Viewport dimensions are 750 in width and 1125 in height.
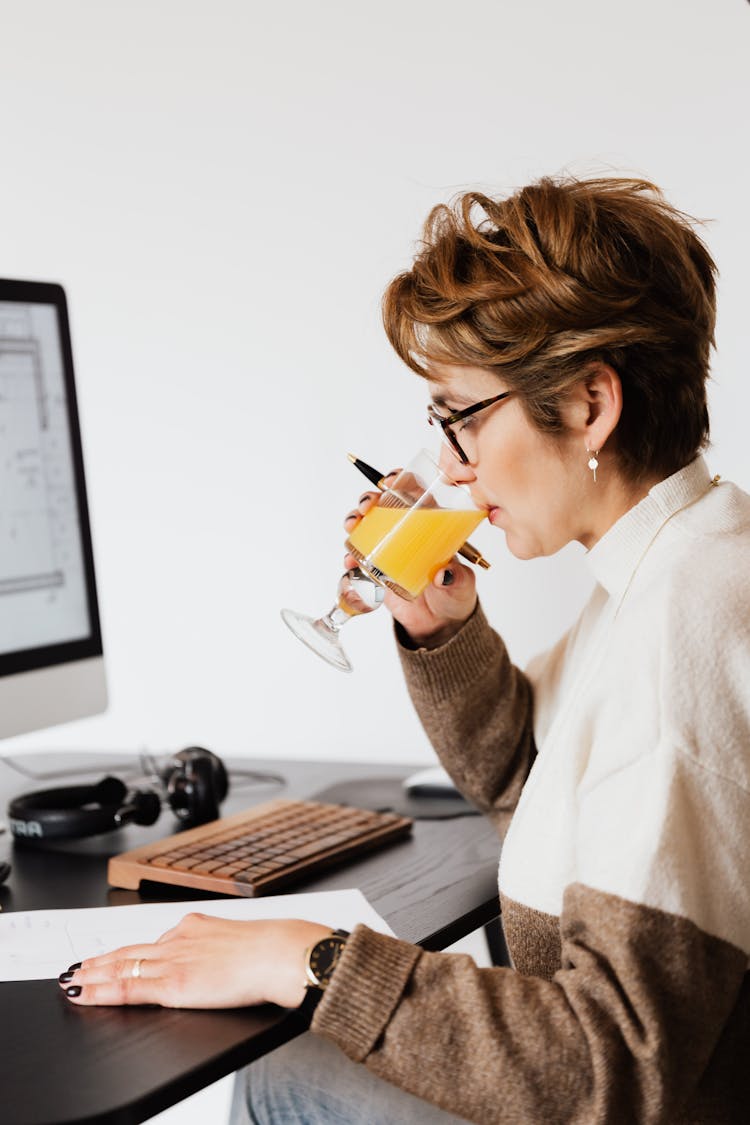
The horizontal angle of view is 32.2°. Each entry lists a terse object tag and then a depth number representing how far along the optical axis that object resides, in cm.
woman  89
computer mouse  163
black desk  83
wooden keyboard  123
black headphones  143
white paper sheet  106
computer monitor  150
